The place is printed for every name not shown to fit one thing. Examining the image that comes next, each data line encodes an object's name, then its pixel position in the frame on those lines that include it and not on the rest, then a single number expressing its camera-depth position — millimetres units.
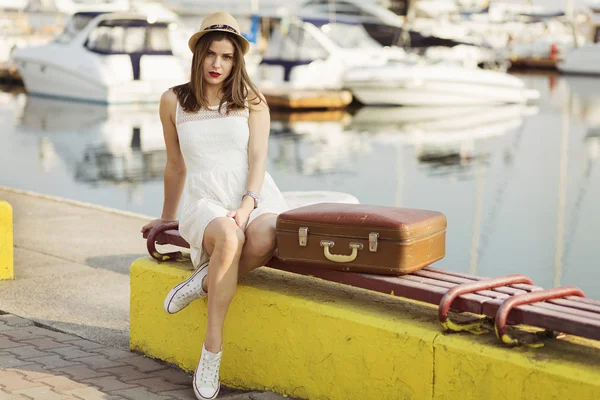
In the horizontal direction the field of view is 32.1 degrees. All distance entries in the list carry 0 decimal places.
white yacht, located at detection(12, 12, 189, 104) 28297
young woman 4453
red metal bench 3482
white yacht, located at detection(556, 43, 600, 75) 48125
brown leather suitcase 3951
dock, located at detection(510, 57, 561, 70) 52312
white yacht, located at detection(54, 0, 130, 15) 33250
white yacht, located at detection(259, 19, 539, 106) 29031
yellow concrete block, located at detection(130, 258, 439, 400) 3826
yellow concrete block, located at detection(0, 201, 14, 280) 6344
